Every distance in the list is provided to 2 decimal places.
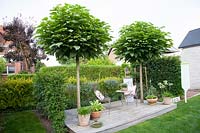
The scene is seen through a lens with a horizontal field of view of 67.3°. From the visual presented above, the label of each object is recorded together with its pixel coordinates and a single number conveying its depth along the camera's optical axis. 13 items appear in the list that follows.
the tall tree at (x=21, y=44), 14.85
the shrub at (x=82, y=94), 6.64
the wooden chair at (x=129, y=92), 6.54
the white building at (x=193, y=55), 12.29
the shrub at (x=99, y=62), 15.60
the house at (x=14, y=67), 17.74
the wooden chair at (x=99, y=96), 5.55
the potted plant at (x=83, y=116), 4.31
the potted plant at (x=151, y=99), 6.43
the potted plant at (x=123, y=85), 8.02
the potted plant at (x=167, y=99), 6.36
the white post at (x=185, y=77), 7.09
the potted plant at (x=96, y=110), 4.67
